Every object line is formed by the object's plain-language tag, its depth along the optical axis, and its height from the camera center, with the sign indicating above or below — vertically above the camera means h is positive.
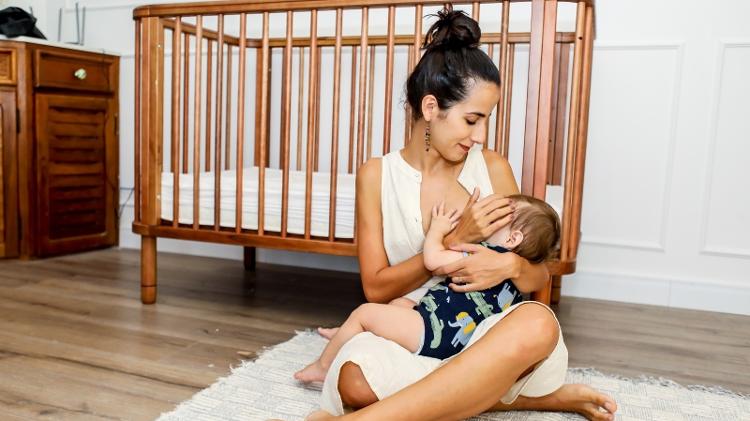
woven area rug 1.26 -0.52
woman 1.03 -0.23
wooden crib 1.55 +0.07
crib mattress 1.79 -0.18
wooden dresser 2.66 -0.05
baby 1.17 -0.29
